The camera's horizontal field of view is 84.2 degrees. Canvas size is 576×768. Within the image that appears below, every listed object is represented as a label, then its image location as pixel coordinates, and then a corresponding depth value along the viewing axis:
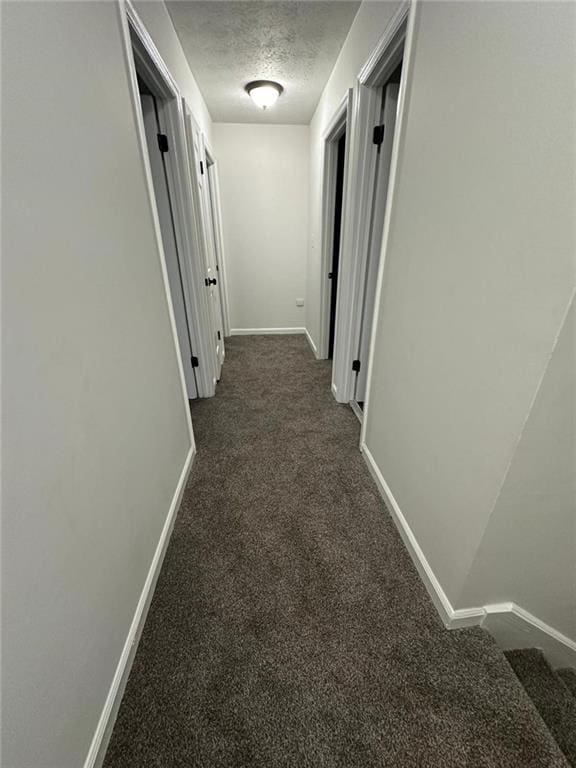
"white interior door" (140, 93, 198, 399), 1.96
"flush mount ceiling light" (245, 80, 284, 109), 2.63
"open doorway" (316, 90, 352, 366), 2.61
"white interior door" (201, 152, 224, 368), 2.88
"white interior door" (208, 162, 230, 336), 3.39
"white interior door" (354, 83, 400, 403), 1.90
